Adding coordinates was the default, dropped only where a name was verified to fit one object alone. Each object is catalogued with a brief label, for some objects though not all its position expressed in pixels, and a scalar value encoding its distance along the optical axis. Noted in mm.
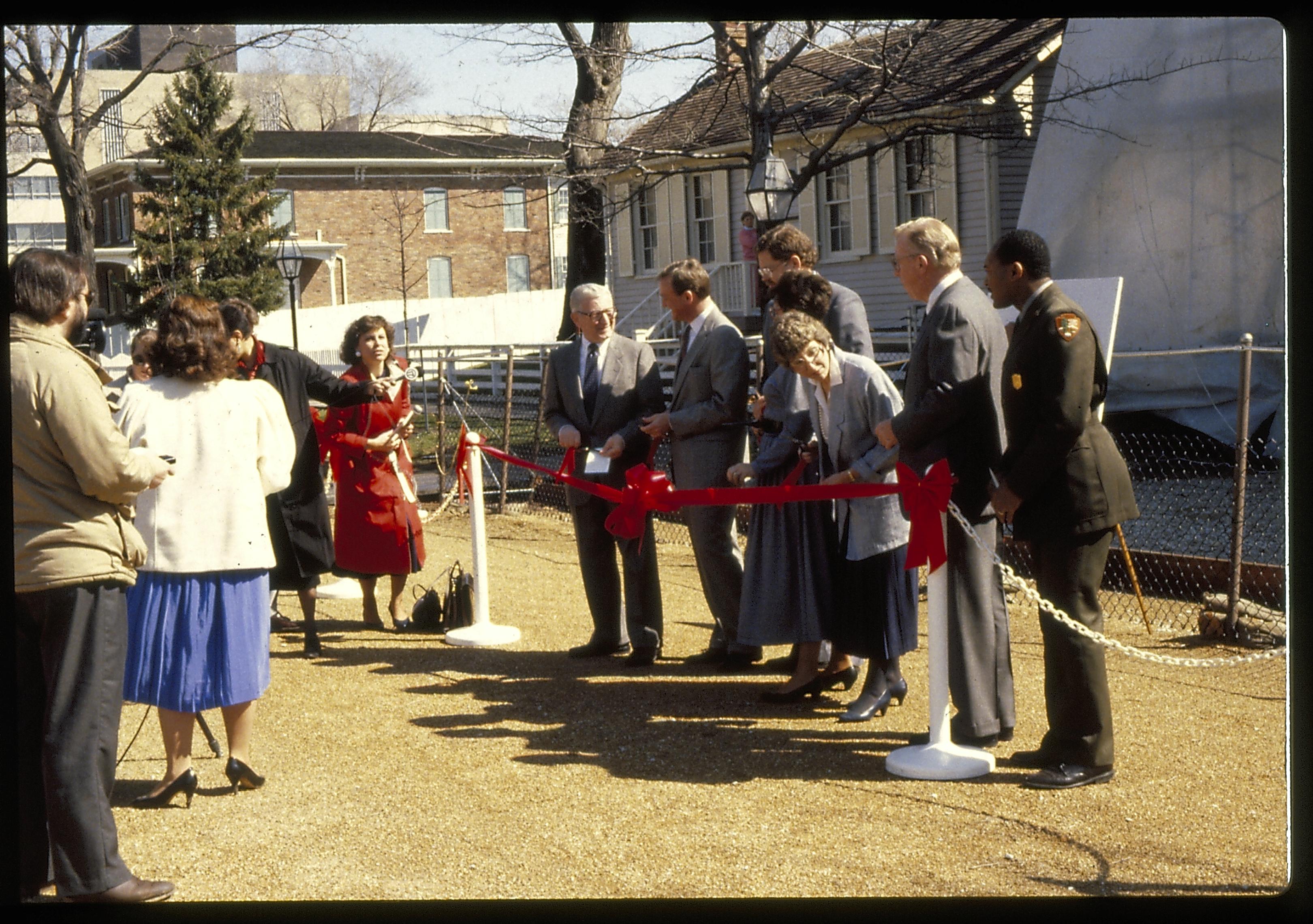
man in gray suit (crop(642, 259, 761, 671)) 7016
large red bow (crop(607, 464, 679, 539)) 6516
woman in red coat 8102
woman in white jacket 4973
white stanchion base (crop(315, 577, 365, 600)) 9703
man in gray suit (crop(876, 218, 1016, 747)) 5367
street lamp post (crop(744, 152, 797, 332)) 16203
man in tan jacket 4059
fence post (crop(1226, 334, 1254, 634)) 7289
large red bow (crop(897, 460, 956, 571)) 5273
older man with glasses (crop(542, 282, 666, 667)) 7449
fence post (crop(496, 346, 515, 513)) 13586
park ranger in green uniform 5062
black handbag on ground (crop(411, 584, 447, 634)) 8344
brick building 39906
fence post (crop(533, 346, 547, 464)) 13836
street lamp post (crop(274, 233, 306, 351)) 22500
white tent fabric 14305
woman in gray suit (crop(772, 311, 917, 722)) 5766
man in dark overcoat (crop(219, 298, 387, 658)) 7438
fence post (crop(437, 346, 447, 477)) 14141
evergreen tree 33188
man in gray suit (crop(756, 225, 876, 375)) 6527
